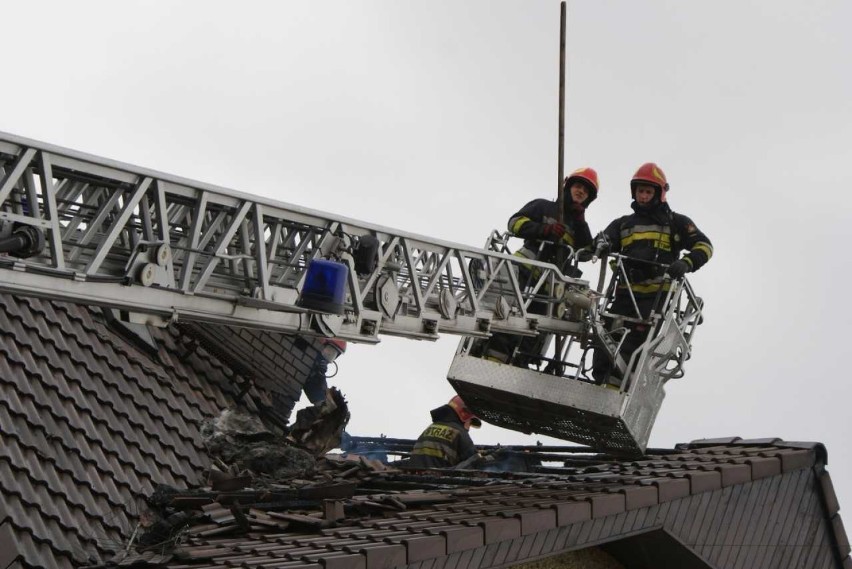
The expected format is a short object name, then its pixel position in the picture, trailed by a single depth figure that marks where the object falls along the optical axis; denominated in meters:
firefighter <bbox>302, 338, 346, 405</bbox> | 15.41
